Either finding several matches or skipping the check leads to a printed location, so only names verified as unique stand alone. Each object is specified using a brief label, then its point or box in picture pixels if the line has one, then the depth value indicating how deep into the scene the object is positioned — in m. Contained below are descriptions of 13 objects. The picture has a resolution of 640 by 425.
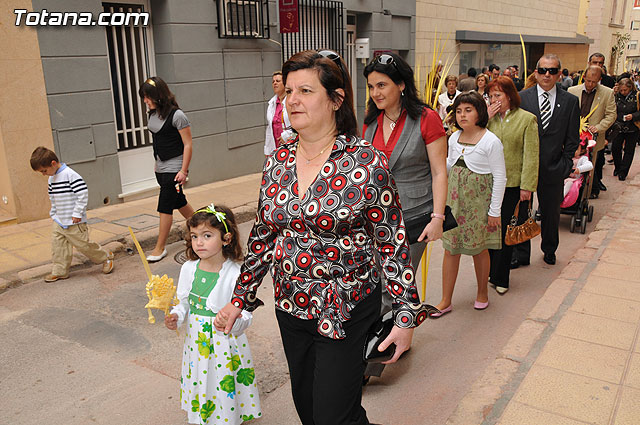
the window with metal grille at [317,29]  11.09
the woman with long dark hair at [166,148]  5.84
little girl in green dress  3.09
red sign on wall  10.07
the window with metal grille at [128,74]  8.19
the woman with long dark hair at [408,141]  3.45
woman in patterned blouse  2.21
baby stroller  6.96
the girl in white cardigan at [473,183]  4.39
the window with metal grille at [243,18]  9.20
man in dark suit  5.37
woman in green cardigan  4.91
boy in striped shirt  5.18
